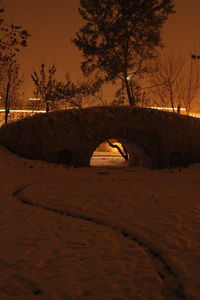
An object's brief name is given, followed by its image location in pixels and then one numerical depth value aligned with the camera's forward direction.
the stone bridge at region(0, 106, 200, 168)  15.23
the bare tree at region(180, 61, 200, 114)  29.18
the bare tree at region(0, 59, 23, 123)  30.19
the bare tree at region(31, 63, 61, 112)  32.09
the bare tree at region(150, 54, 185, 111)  27.99
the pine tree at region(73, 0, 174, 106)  21.38
